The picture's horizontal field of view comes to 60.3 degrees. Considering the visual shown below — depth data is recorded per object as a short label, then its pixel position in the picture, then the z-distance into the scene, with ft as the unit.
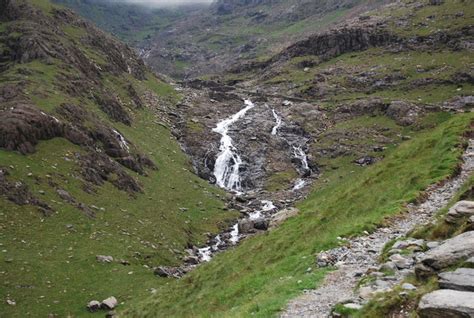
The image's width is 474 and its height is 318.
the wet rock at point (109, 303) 128.16
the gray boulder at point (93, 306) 125.90
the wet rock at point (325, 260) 67.69
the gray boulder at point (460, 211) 53.16
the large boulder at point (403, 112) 354.41
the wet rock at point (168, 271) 157.28
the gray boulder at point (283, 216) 136.87
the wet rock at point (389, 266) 52.10
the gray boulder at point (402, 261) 51.75
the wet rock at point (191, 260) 177.37
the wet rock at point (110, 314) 121.29
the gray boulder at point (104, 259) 153.62
